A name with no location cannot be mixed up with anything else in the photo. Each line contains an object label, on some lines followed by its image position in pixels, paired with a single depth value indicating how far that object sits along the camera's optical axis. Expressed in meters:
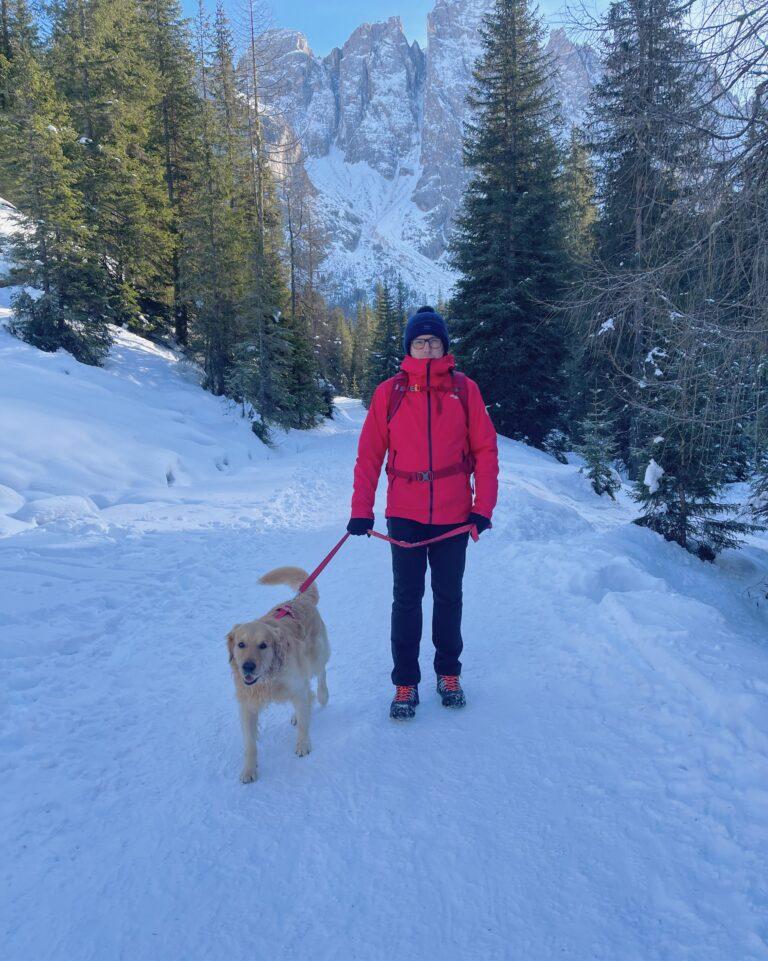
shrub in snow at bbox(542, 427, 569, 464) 19.88
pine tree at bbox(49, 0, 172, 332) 18.44
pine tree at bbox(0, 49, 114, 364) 14.05
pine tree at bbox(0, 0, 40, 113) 23.58
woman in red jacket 3.29
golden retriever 2.94
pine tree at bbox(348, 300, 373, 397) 65.75
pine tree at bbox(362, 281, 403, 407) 39.69
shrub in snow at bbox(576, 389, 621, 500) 13.66
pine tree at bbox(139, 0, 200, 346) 22.38
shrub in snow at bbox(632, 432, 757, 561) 8.62
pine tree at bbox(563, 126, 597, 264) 19.80
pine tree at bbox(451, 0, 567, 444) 18.38
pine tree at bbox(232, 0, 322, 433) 18.91
